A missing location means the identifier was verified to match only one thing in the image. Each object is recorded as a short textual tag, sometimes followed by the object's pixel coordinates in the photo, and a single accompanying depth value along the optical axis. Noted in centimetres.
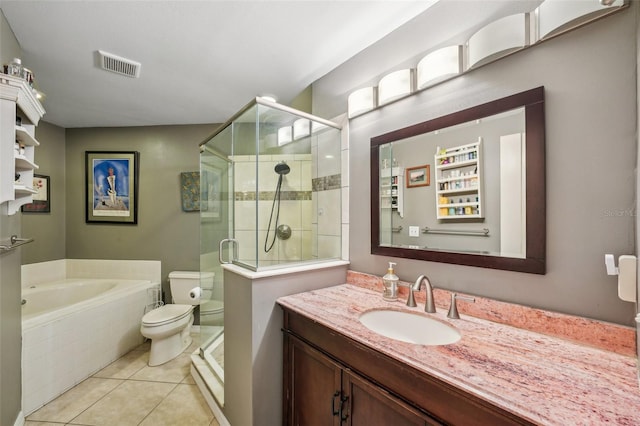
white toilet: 229
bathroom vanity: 61
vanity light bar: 89
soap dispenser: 137
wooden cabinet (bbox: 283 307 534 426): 71
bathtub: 184
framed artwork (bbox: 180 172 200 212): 313
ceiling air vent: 177
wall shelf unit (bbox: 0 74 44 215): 126
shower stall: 168
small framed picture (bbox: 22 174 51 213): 279
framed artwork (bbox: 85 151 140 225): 312
